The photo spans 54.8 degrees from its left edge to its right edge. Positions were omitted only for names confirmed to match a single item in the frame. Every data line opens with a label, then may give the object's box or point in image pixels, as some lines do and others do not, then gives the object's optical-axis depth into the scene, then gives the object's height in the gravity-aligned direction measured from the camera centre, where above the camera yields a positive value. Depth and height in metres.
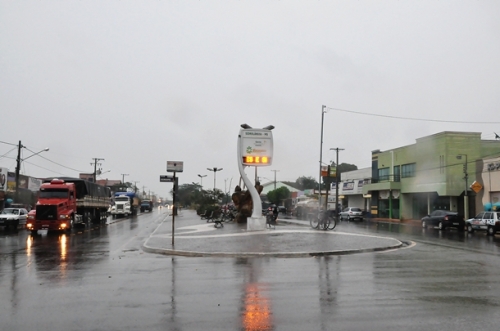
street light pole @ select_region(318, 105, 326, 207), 47.75 +6.07
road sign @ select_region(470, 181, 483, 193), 40.84 +1.64
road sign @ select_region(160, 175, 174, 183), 21.12 +1.00
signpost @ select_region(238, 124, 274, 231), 27.62 +3.08
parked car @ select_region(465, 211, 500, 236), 31.34 -1.09
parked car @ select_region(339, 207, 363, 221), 55.08 -1.09
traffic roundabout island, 17.11 -1.65
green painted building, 46.94 +3.27
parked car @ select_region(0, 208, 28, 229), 34.25 -1.26
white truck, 63.12 -0.53
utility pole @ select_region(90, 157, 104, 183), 94.38 +7.82
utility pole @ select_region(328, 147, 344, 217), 58.15 +3.33
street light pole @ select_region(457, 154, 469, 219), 44.66 +0.21
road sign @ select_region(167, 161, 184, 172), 20.42 +1.51
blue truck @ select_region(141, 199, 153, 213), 92.06 -0.87
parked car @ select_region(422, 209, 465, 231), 36.72 -1.10
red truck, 29.03 -0.31
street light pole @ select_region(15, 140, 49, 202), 45.39 +3.64
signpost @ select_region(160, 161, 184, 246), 20.42 +1.51
